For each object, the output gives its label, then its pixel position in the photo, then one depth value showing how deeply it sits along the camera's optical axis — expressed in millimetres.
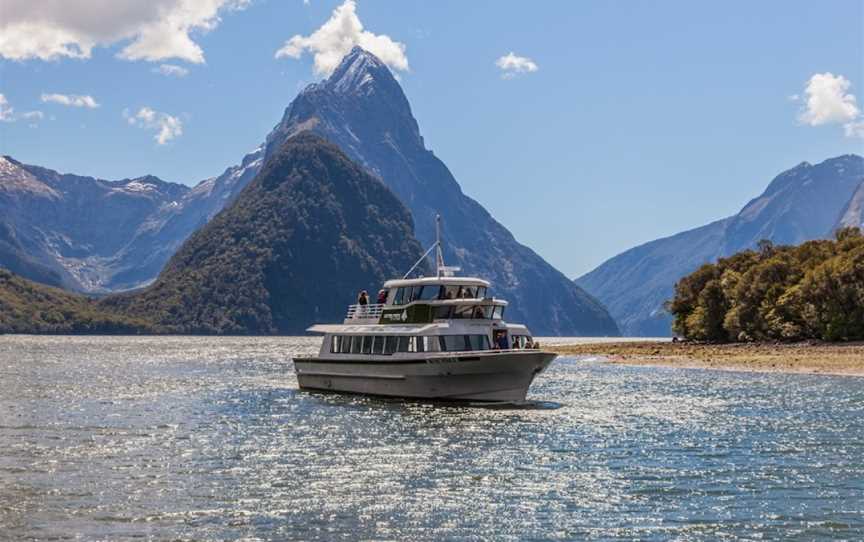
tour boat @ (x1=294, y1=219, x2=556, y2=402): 59812
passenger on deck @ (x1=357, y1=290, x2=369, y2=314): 71588
